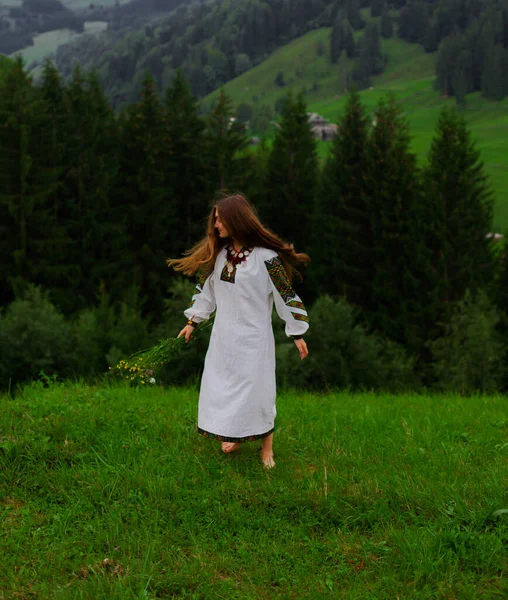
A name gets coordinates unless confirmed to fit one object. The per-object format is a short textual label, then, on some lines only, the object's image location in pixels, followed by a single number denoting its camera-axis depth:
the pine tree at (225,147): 47.94
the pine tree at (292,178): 50.66
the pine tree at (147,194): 45.50
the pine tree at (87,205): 43.16
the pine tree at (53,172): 41.81
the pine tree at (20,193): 41.78
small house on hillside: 163.62
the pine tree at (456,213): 45.69
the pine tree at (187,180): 47.88
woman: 6.13
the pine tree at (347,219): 46.50
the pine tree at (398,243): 44.25
